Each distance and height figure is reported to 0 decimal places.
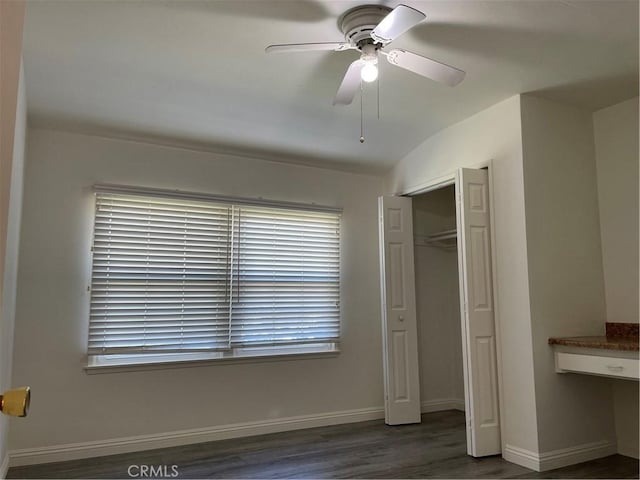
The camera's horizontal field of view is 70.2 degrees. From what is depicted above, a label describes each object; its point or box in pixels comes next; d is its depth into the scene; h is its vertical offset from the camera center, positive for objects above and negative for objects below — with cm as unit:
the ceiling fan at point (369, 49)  229 +122
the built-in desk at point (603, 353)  283 -40
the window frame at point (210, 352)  360 -50
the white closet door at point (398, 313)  431 -19
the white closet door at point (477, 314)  339 -16
